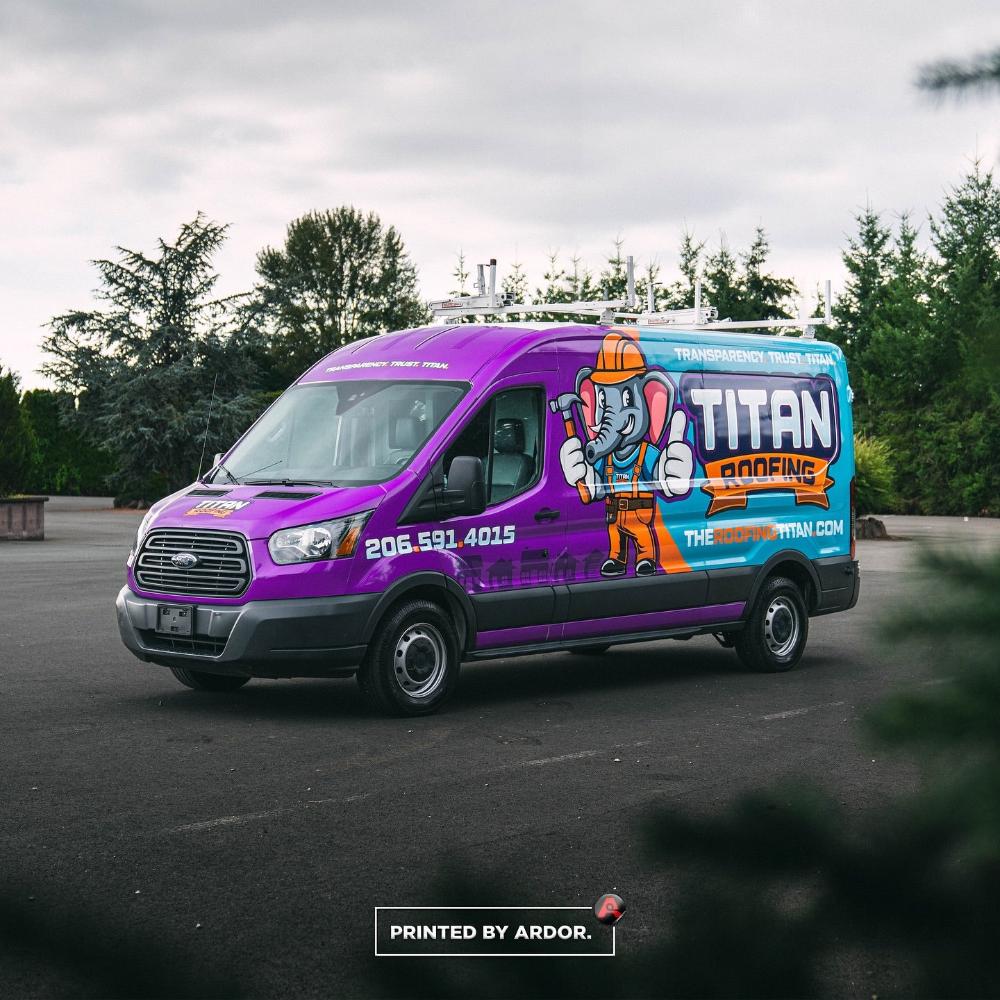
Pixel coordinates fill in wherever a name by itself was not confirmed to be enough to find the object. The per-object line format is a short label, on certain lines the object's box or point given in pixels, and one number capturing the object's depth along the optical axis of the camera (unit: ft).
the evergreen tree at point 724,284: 125.29
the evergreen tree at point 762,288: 126.41
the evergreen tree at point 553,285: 114.01
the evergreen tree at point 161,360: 137.39
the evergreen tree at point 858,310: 121.70
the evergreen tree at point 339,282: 212.43
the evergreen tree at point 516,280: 121.70
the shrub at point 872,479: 99.35
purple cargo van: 28.43
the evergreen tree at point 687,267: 122.83
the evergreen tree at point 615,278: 107.76
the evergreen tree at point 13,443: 91.15
